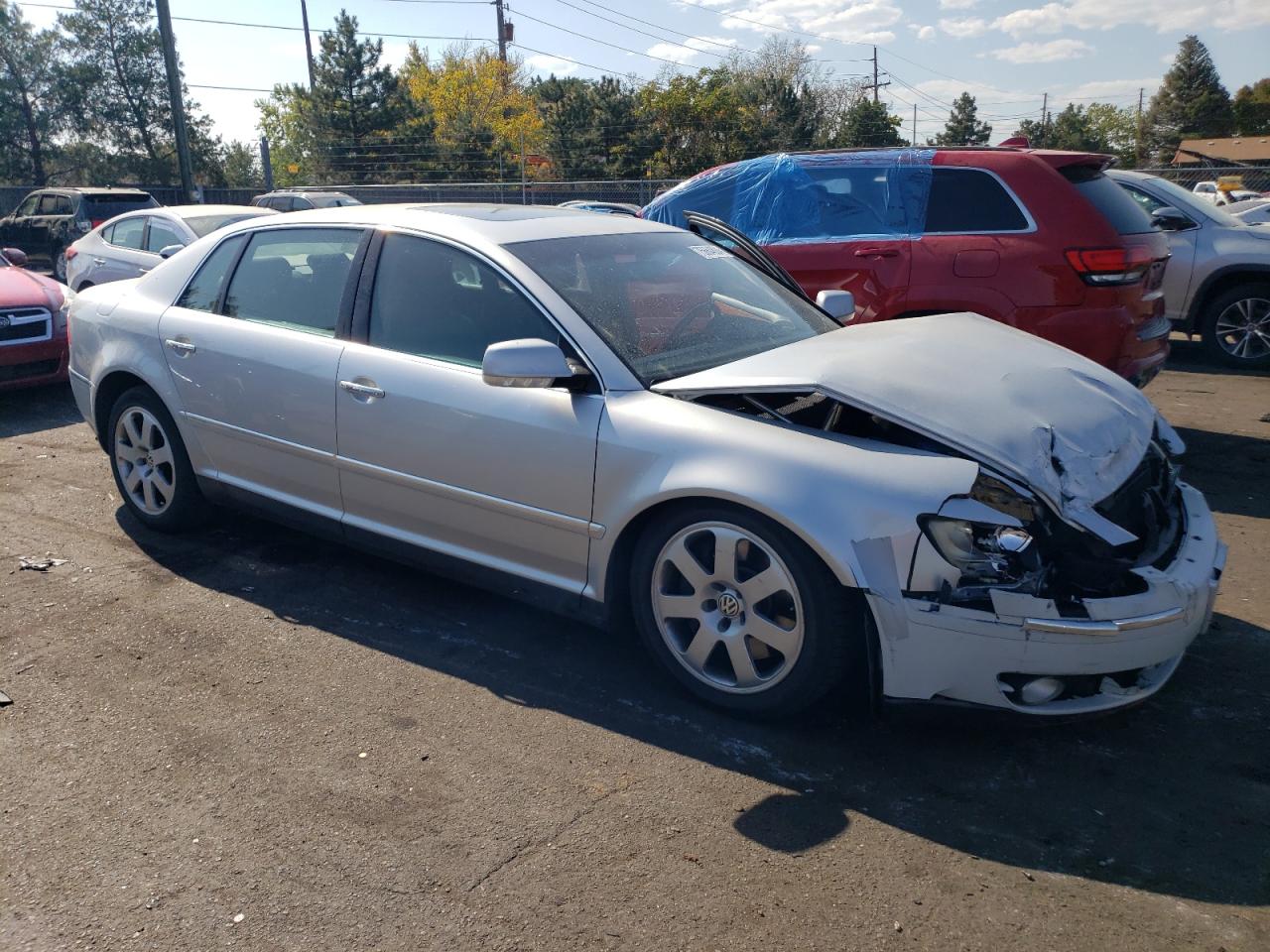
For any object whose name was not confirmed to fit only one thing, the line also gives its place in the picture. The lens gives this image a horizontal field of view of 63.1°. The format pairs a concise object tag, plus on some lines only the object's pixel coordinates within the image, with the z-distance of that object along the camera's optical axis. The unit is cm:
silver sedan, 296
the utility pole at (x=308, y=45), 4966
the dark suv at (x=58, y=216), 1830
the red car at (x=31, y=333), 795
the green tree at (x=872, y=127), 4893
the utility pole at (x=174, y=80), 2333
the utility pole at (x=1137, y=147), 7499
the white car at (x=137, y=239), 1006
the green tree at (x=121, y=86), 4472
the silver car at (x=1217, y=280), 956
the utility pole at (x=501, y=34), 5838
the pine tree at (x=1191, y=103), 7650
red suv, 602
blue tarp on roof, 666
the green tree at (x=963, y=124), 7100
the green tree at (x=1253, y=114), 7525
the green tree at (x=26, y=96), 4388
